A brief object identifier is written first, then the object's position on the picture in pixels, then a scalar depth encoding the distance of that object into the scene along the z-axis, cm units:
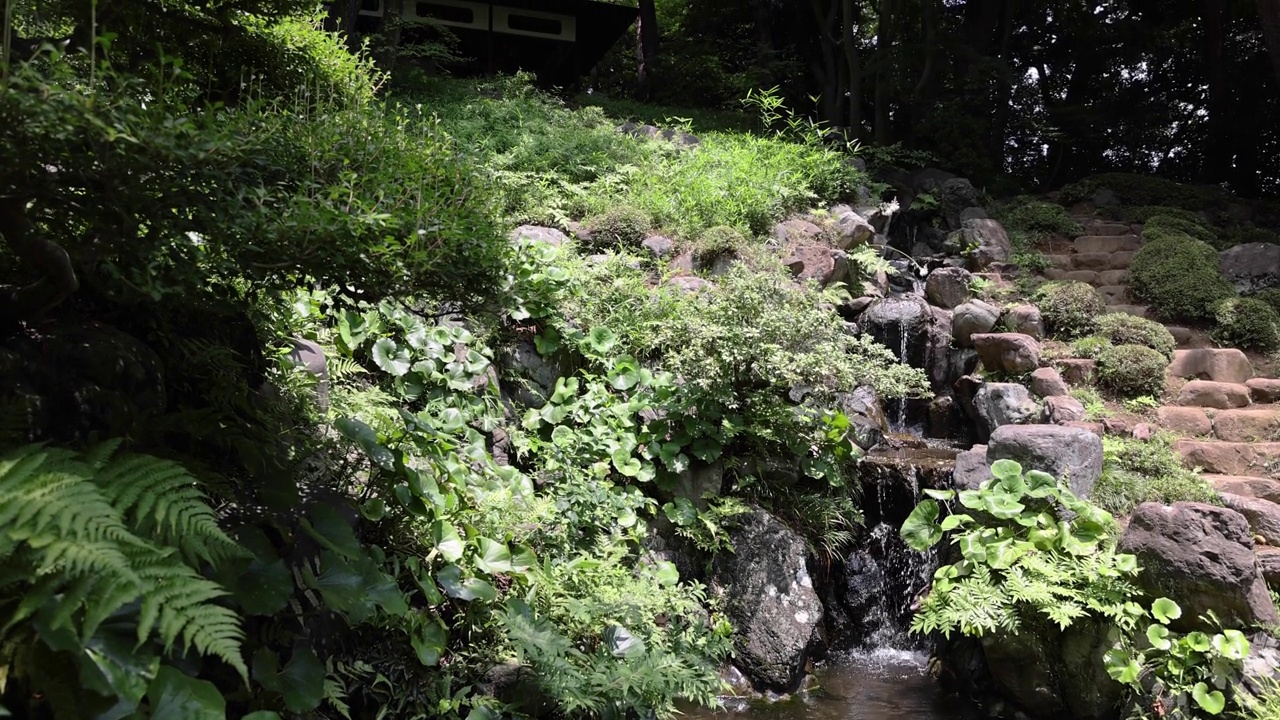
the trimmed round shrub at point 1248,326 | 908
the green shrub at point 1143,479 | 632
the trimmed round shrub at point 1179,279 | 970
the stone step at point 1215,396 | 799
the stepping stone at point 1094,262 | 1125
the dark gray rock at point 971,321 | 916
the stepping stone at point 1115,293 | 1038
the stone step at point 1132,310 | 992
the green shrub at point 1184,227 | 1159
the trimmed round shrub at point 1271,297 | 955
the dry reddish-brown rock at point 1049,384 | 805
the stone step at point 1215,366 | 842
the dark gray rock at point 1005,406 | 783
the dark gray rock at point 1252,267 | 1028
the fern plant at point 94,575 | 194
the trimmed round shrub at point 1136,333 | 878
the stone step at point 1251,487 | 652
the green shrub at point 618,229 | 831
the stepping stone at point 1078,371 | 841
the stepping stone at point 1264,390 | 810
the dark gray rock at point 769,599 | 561
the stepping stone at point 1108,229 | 1232
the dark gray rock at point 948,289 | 1009
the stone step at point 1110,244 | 1163
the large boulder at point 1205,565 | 488
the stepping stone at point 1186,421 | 763
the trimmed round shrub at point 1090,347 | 865
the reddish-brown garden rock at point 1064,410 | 739
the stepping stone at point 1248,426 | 750
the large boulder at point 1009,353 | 848
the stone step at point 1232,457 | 704
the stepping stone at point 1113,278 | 1068
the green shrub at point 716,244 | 836
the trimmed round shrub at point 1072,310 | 932
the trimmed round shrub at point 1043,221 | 1240
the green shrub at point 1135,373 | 821
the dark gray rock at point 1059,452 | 603
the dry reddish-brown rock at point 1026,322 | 919
